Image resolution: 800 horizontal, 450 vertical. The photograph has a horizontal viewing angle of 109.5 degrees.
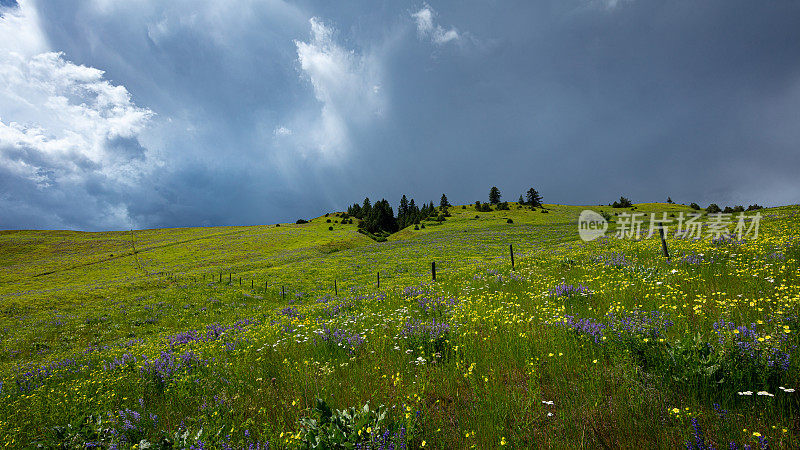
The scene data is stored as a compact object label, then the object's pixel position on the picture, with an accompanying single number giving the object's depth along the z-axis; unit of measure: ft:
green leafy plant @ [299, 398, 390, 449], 9.96
